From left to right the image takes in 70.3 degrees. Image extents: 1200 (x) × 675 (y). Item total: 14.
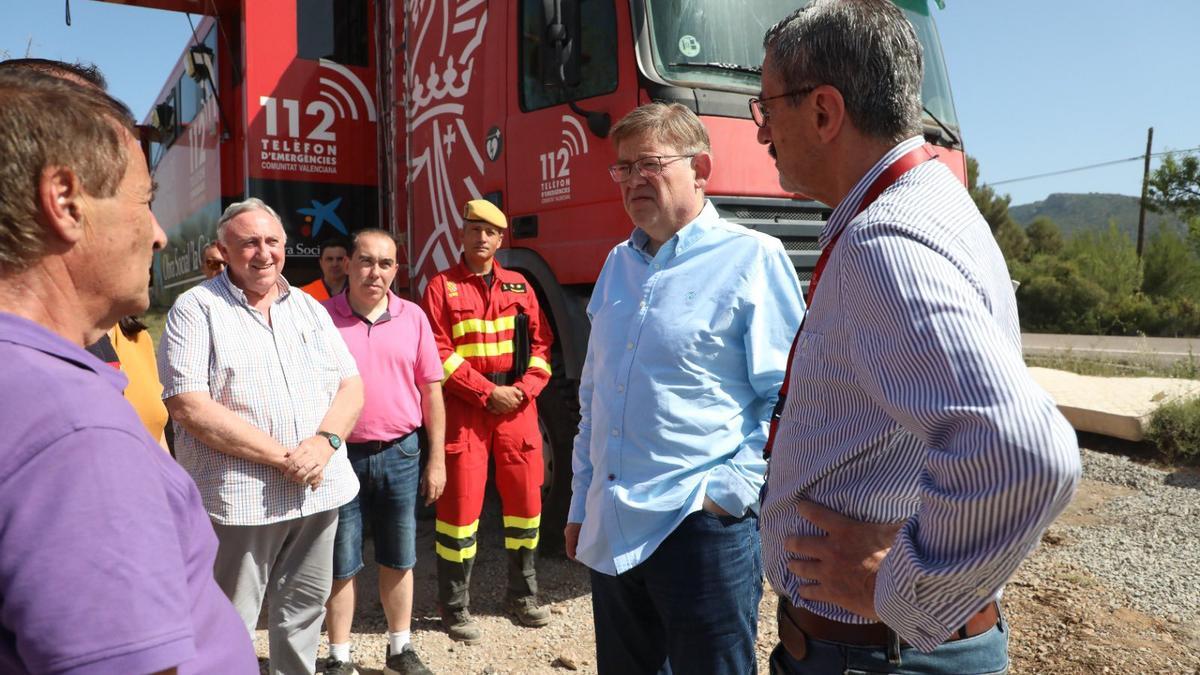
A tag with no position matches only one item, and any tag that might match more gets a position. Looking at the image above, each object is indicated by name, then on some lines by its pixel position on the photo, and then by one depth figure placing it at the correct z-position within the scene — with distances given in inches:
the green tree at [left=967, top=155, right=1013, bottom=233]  1380.4
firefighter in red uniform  156.5
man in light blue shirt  79.5
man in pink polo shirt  139.5
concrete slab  253.8
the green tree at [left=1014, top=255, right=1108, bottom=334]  873.5
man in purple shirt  31.3
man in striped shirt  38.9
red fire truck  146.5
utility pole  1184.8
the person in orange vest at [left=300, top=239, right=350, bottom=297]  191.4
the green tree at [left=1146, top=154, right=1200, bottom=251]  1133.1
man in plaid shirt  105.0
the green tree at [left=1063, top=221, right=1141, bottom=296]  905.5
